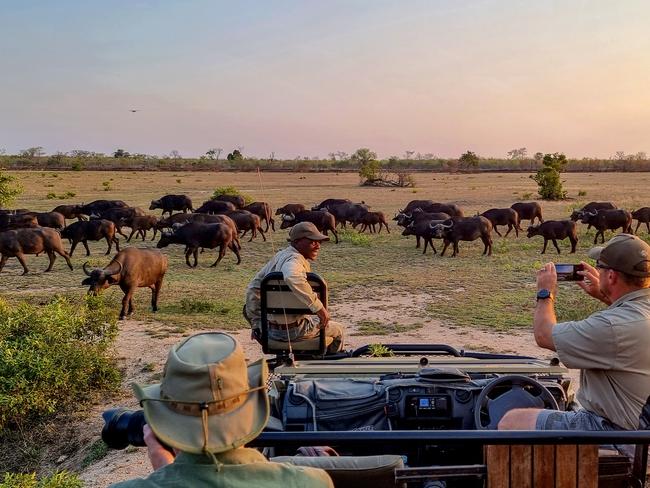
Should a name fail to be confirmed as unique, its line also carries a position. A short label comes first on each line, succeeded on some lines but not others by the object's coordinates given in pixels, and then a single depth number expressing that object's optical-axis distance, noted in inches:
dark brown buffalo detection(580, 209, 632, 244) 856.9
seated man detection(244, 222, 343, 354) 233.1
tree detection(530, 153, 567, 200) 1419.8
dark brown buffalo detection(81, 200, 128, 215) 1042.1
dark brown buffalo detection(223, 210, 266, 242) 888.9
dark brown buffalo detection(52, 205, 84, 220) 1039.0
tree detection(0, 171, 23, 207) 917.8
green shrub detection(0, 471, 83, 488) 176.6
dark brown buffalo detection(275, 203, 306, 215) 1100.5
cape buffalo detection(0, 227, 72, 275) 647.8
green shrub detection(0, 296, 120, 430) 265.0
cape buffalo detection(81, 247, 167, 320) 482.0
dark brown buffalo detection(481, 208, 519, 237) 918.4
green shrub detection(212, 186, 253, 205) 1326.3
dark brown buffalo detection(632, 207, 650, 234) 936.3
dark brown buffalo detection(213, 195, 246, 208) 1192.6
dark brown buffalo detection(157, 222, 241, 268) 714.0
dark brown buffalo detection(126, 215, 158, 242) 904.3
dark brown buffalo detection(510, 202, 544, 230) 1028.5
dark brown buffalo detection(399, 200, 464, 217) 992.2
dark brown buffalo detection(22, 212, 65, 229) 890.7
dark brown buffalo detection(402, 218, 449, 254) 766.5
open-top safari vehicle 99.7
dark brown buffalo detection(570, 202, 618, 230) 973.8
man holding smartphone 135.9
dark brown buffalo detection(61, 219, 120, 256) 775.7
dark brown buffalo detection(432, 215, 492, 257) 751.1
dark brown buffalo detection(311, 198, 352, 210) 1083.7
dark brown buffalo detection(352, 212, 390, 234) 957.2
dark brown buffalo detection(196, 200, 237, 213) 1018.7
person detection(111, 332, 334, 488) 81.1
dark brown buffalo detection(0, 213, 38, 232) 823.1
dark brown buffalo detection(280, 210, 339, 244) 904.3
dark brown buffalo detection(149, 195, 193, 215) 1200.2
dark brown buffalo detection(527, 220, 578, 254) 763.4
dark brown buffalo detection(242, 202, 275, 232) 979.3
